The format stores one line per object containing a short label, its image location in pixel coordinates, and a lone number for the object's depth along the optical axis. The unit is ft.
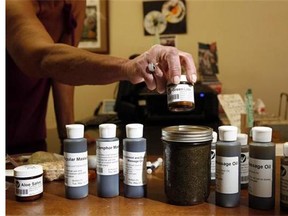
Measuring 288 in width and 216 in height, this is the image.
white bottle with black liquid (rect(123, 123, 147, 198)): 2.24
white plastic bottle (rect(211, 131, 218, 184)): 2.32
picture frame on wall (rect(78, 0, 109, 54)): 7.57
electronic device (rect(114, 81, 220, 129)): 5.54
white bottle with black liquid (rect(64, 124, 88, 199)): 2.24
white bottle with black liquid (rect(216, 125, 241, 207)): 2.08
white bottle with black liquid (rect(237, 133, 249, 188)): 2.31
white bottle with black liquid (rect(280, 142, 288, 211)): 2.01
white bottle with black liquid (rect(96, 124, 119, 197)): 2.26
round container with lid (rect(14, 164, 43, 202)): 2.21
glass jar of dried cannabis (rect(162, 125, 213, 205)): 2.10
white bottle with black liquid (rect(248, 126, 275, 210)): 2.02
